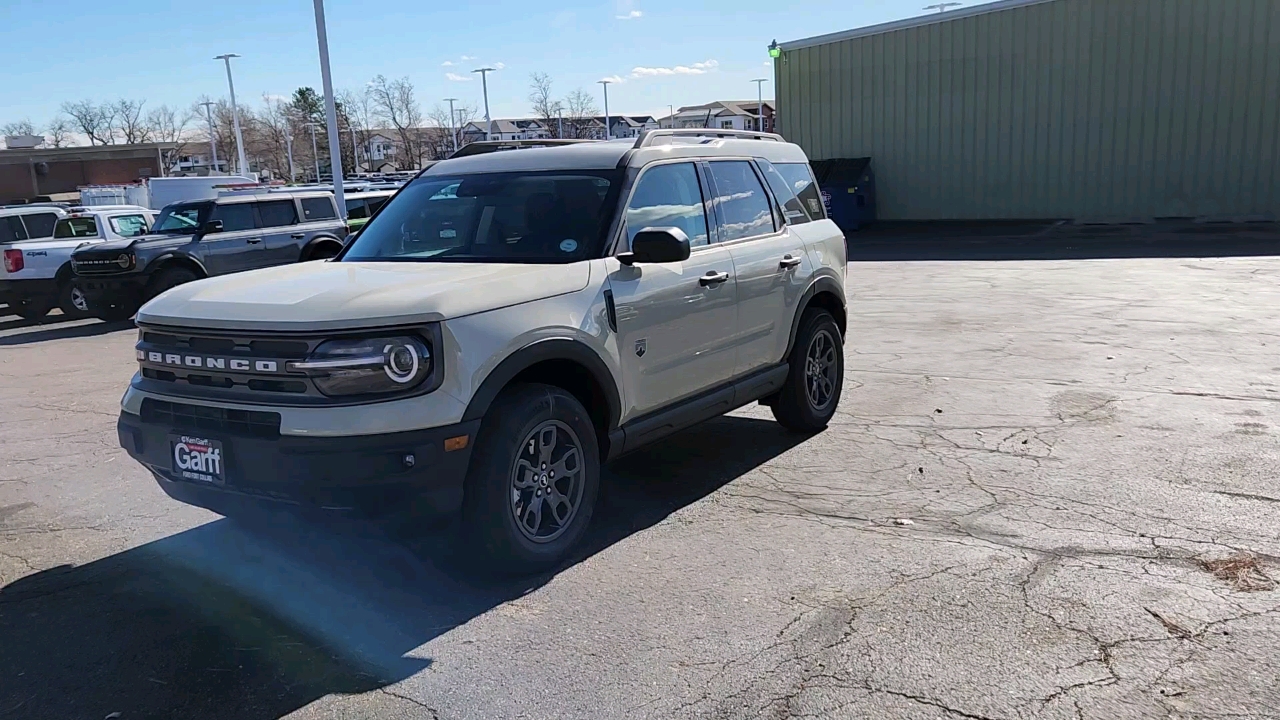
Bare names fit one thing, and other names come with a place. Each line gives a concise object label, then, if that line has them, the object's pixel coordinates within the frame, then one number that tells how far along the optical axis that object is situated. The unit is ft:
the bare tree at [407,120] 258.98
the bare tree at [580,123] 281.13
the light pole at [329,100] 67.92
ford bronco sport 13.39
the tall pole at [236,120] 178.91
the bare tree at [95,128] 336.49
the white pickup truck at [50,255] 50.88
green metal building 75.36
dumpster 88.28
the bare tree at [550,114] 269.44
